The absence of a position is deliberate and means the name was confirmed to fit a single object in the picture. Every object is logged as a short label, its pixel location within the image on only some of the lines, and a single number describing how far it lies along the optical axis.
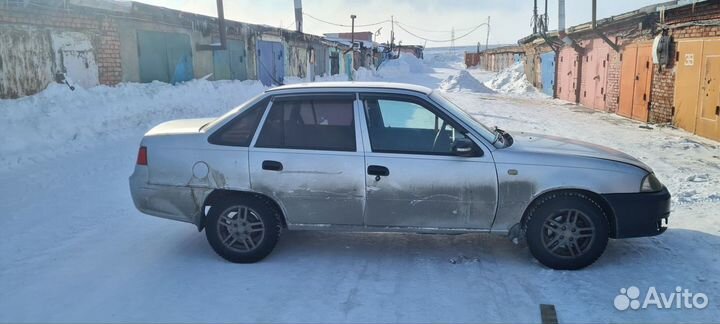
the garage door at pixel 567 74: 22.69
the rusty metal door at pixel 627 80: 16.03
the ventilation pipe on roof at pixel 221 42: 16.48
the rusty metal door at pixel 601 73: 18.62
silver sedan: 4.26
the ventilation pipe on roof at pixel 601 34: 17.33
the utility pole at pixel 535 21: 27.87
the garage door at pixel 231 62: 18.14
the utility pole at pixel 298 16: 27.52
